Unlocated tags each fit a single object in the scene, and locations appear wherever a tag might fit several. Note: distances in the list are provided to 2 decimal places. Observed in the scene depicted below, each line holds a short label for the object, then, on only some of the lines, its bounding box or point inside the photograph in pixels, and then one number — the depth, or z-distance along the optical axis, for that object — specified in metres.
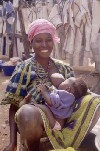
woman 1.47
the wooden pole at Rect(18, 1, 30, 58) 4.00
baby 1.37
